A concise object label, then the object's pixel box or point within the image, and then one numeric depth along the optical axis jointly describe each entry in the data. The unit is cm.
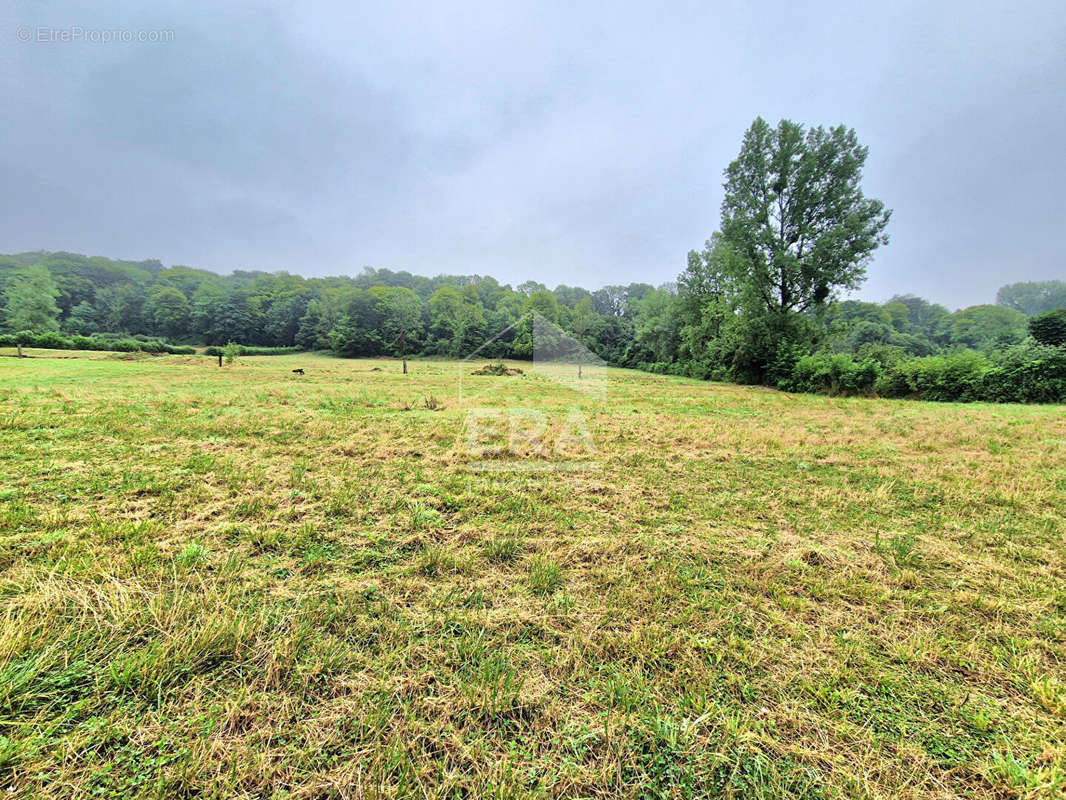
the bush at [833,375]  2077
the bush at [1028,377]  1616
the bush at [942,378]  1767
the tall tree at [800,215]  2436
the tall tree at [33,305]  4547
